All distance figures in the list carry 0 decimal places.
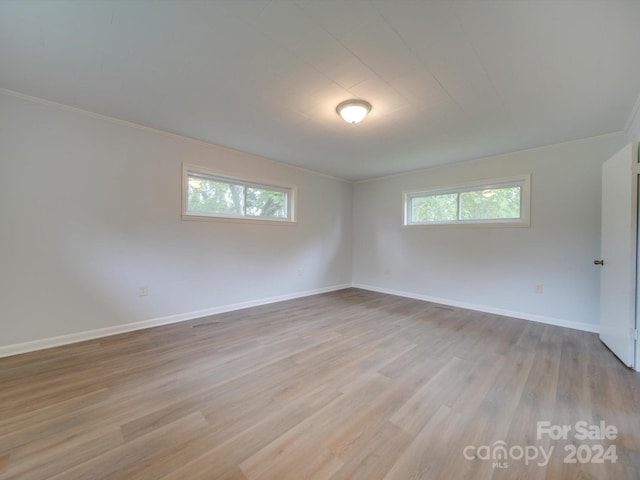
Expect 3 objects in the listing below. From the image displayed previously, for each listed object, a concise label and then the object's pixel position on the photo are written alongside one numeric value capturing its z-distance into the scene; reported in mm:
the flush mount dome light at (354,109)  2396
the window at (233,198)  3568
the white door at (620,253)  2260
